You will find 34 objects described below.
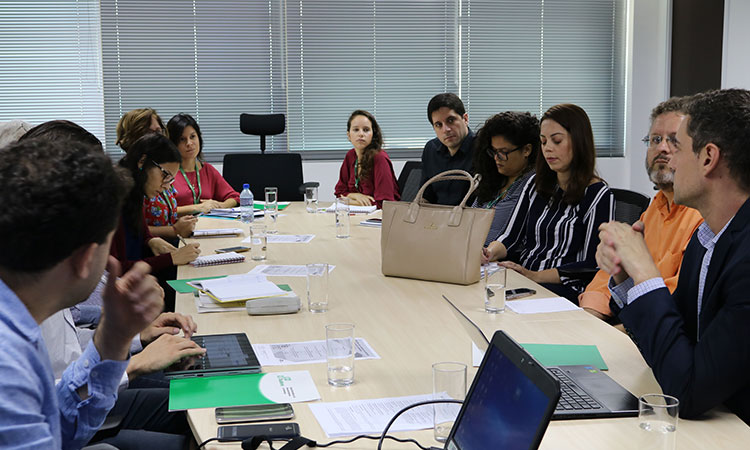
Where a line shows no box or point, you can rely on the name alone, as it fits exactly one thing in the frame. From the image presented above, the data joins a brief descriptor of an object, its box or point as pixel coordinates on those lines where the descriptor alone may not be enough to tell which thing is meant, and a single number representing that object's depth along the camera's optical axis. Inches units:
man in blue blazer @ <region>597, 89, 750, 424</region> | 55.9
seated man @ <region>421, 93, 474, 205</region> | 177.3
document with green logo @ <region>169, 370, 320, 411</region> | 61.2
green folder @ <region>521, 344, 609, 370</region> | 68.7
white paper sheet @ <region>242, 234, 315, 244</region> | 140.3
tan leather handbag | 100.9
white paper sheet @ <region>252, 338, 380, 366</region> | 71.5
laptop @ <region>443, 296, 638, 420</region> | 57.2
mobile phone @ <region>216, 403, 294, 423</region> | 57.3
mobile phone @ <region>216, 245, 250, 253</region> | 130.3
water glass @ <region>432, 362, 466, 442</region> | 54.1
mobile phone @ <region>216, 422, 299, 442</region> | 53.6
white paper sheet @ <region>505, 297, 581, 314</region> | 89.6
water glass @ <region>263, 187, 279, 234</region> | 152.8
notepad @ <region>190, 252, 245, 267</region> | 119.0
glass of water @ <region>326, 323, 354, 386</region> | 64.3
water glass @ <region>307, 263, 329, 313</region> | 90.0
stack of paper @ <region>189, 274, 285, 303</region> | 93.1
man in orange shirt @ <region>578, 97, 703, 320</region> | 99.7
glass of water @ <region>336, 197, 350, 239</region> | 145.4
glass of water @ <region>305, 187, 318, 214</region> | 183.6
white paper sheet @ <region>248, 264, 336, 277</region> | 110.2
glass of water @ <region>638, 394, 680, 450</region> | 48.7
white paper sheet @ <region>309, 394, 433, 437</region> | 55.5
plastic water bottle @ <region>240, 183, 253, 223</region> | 161.5
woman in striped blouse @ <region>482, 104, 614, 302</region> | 121.6
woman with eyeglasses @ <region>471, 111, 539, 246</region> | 142.9
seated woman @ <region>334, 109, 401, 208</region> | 208.7
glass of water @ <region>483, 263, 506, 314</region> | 87.7
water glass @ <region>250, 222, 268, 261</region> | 123.7
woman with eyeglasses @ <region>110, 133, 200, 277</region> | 134.5
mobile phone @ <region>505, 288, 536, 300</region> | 96.3
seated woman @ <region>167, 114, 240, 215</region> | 193.5
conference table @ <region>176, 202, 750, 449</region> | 54.5
